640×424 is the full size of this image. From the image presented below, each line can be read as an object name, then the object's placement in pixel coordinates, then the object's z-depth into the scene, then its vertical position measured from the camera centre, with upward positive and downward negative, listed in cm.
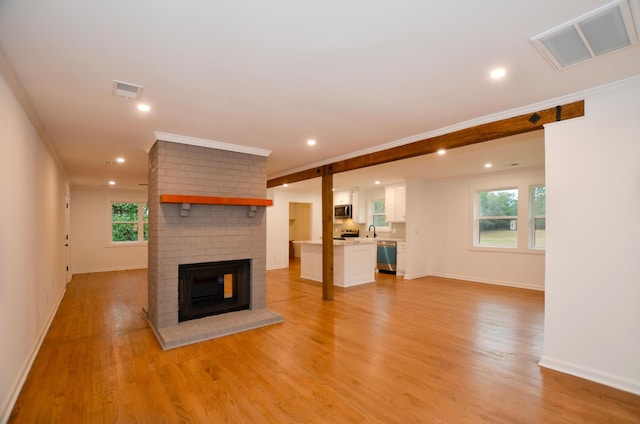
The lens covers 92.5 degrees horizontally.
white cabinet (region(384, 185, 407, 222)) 783 +27
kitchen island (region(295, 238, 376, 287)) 662 -109
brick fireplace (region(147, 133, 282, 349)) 387 -17
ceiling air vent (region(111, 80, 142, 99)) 252 +105
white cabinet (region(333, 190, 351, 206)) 955 +51
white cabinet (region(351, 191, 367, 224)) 930 +19
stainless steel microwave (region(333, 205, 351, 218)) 947 +7
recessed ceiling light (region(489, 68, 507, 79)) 233 +109
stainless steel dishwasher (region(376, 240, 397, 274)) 802 -113
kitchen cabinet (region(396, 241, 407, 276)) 771 -113
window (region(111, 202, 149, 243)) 916 -27
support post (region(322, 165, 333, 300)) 552 -14
